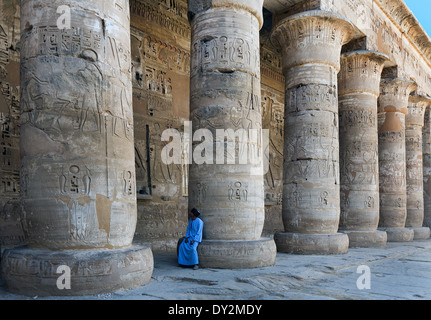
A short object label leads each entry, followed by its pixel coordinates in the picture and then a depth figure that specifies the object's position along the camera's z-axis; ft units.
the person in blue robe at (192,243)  20.86
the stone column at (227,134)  21.38
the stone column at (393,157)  42.86
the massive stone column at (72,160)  14.43
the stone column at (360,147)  36.45
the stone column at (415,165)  48.88
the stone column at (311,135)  29.86
